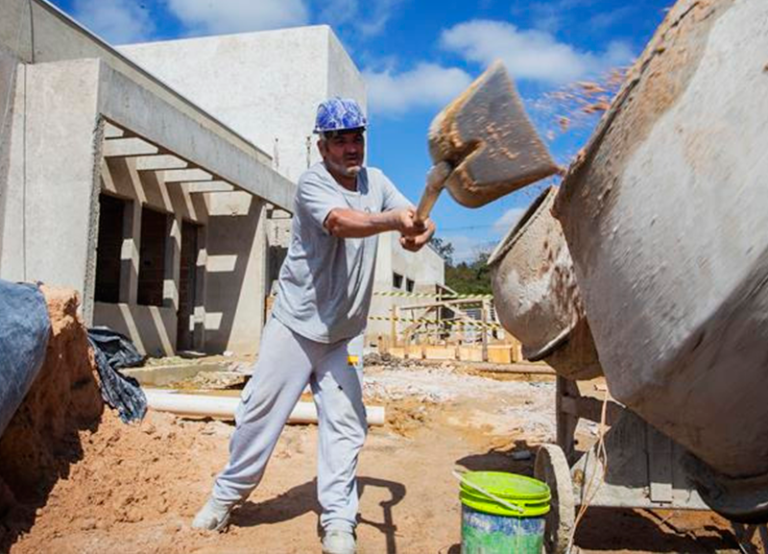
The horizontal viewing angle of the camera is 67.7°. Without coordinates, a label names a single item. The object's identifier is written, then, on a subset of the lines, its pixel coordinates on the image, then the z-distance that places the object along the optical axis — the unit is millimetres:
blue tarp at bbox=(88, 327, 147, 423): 3660
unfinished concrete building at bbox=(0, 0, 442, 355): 6559
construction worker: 2531
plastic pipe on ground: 4715
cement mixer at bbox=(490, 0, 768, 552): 1234
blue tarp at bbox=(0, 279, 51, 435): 2305
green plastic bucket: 1952
